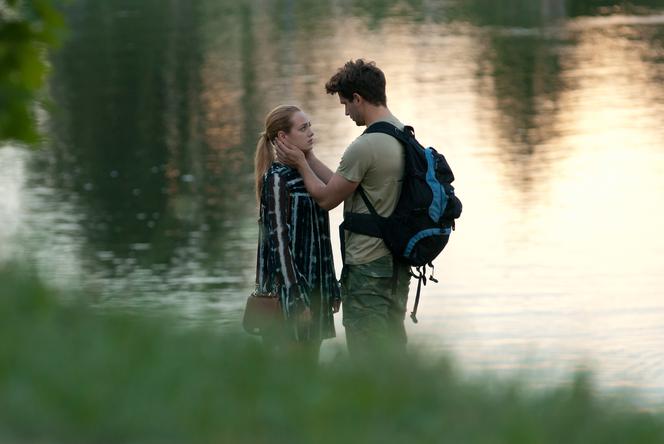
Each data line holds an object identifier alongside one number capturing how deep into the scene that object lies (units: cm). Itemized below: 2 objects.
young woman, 1397
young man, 1391
